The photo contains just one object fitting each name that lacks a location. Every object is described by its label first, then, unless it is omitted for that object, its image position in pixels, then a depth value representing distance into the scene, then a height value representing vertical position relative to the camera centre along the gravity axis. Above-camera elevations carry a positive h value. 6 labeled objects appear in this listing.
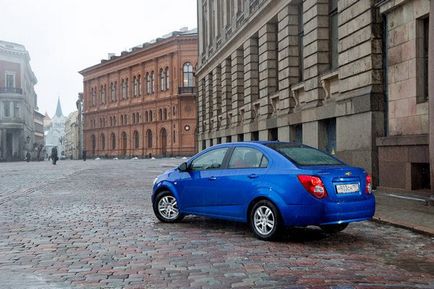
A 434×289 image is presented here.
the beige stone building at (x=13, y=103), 87.00 +8.44
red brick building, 74.62 +8.26
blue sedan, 7.13 -0.58
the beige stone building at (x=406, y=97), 12.33 +1.33
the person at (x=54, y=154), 53.68 -0.36
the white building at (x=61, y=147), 180.88 +1.32
